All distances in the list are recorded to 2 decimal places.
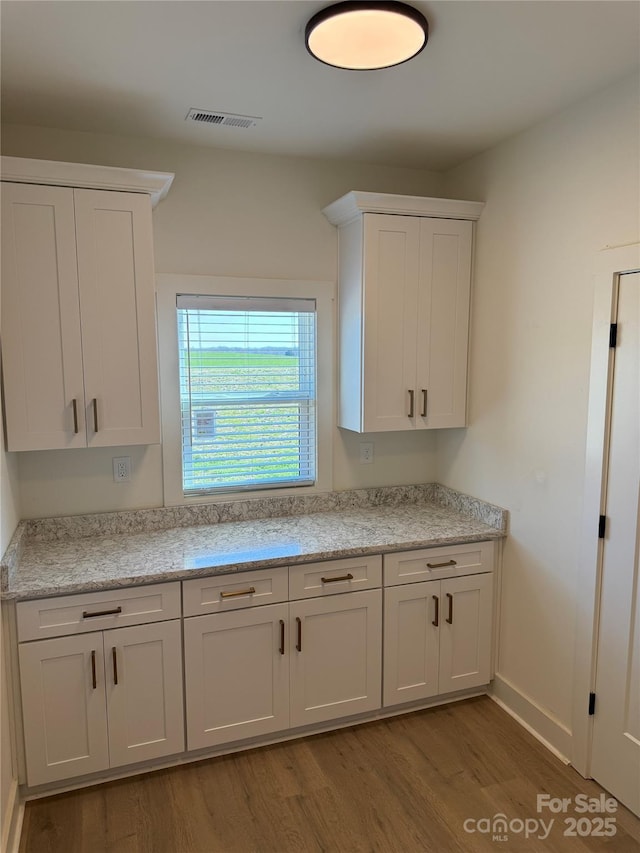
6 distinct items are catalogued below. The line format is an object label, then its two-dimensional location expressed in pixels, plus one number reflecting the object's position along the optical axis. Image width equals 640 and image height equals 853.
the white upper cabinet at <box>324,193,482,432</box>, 2.75
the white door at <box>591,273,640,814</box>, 2.08
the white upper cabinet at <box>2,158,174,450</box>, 2.21
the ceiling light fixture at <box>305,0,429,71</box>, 1.61
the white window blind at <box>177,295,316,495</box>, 2.83
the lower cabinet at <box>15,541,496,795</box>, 2.18
